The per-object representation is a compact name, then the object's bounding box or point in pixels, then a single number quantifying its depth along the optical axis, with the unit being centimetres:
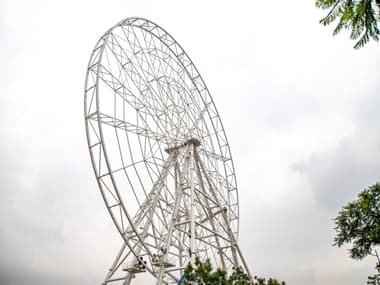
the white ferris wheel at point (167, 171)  2147
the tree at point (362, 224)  2327
